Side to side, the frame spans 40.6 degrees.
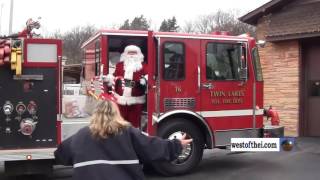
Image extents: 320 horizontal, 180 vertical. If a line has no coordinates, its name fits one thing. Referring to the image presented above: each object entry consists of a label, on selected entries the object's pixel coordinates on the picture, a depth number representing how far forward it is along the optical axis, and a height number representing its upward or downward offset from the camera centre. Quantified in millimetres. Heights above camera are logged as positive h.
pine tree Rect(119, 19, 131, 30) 49827 +6669
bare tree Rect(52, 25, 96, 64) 31367 +4321
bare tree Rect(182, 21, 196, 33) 54497 +6867
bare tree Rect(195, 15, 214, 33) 55237 +7483
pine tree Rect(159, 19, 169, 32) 47810 +6389
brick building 11430 +400
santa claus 7127 +0
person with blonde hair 3124 -501
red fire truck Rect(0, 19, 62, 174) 5755 -260
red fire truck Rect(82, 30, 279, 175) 7083 -34
